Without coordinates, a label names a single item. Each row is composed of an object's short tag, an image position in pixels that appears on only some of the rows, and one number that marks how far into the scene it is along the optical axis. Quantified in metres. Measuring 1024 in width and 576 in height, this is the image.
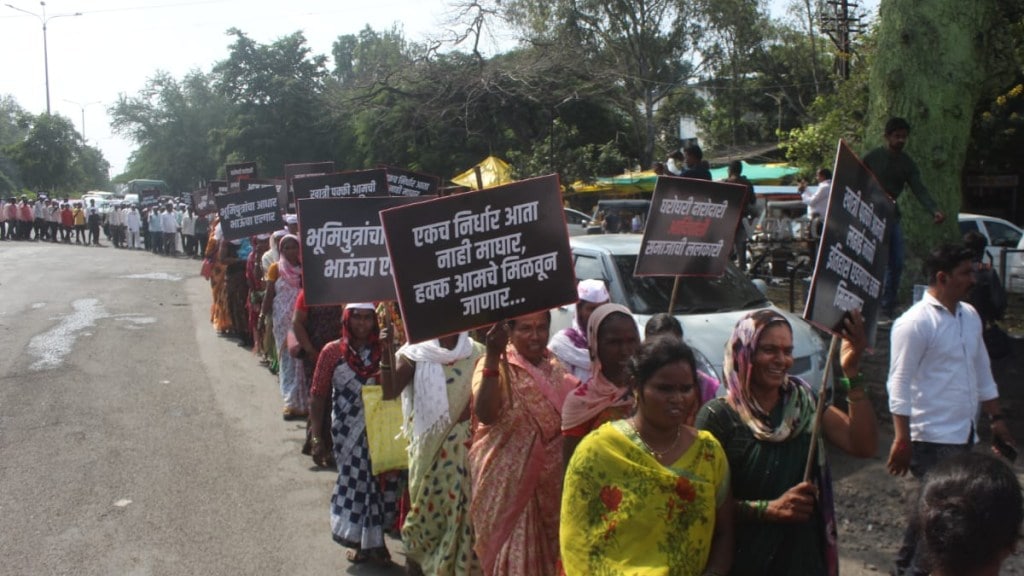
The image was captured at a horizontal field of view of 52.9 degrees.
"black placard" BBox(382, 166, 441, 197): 10.27
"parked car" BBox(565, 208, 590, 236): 24.95
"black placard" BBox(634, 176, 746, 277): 6.16
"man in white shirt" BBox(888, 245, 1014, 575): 4.80
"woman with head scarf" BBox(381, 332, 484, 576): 4.98
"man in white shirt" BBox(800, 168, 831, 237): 11.23
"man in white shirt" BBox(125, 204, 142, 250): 36.72
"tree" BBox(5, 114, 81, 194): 57.88
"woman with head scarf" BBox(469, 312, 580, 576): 4.33
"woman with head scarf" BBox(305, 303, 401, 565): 5.74
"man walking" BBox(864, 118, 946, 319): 8.29
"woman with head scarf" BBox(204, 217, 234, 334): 14.35
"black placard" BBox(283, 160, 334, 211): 13.91
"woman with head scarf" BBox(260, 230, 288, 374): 10.53
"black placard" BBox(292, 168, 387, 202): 9.40
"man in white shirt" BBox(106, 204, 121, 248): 37.16
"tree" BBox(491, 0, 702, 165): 38.78
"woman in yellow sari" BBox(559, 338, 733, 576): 2.98
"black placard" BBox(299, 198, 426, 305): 5.38
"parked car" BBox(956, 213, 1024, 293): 15.14
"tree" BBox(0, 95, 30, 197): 57.94
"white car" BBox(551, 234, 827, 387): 7.75
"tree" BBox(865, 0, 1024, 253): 9.28
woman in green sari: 3.16
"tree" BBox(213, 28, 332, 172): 49.59
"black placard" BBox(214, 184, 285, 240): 11.18
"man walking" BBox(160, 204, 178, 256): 33.34
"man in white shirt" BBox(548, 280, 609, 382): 4.75
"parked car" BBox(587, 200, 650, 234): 21.78
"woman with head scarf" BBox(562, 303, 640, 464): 3.80
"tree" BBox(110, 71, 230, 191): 69.19
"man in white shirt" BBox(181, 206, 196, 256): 32.09
